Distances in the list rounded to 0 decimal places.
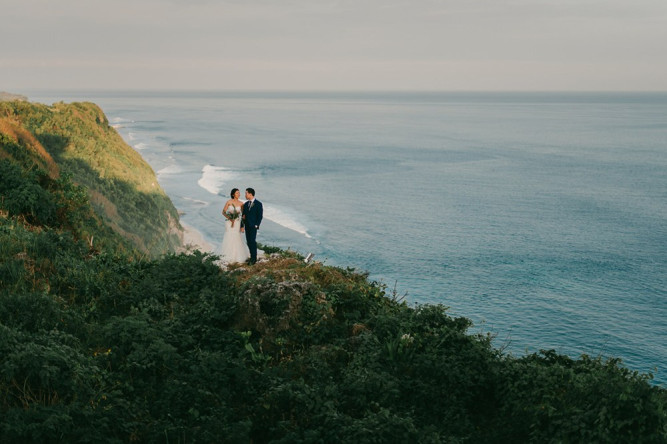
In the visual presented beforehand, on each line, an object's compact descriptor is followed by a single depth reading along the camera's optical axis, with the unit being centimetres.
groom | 1719
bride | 1742
